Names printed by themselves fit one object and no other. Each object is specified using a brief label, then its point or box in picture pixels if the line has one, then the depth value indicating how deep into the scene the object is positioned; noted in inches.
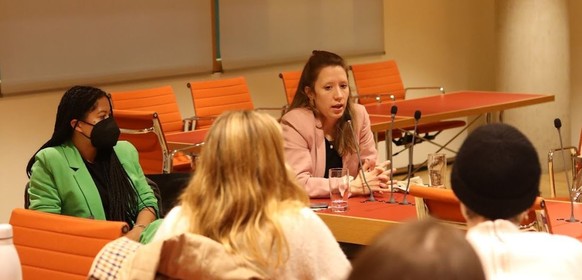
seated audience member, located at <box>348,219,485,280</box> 53.1
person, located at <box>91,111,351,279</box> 106.7
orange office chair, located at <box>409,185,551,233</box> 137.7
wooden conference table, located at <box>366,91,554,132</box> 276.5
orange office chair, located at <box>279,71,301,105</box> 311.1
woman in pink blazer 193.8
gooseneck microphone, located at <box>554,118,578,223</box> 155.5
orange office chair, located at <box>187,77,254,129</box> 298.0
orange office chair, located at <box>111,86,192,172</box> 279.6
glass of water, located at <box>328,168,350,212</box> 167.3
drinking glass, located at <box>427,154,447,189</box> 169.2
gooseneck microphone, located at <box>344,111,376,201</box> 176.6
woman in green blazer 172.6
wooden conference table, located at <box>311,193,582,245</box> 155.2
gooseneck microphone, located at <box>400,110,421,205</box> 164.8
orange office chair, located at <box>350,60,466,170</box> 332.2
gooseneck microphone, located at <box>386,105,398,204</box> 172.2
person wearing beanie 89.0
